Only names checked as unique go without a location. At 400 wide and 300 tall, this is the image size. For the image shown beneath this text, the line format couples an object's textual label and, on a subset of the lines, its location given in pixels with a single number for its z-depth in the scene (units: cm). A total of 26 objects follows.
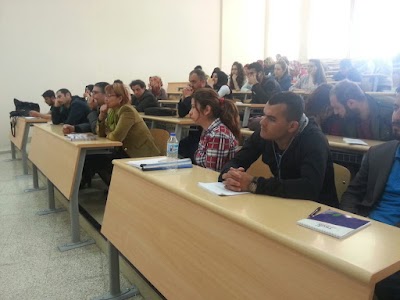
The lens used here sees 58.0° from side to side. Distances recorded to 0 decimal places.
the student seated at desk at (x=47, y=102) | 544
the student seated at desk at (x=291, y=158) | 140
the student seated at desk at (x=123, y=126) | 310
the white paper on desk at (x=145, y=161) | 187
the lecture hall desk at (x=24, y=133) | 481
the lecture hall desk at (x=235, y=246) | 83
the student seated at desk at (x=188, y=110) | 337
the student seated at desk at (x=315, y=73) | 518
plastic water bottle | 219
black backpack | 554
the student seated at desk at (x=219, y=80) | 529
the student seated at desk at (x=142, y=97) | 497
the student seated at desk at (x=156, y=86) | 665
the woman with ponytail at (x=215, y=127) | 220
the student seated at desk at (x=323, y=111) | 288
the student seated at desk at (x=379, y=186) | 162
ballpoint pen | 114
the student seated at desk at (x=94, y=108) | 369
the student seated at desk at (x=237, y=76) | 682
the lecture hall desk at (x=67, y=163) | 250
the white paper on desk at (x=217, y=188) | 137
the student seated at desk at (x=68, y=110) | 410
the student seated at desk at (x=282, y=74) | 573
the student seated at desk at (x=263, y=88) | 493
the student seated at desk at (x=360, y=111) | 268
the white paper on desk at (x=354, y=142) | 238
